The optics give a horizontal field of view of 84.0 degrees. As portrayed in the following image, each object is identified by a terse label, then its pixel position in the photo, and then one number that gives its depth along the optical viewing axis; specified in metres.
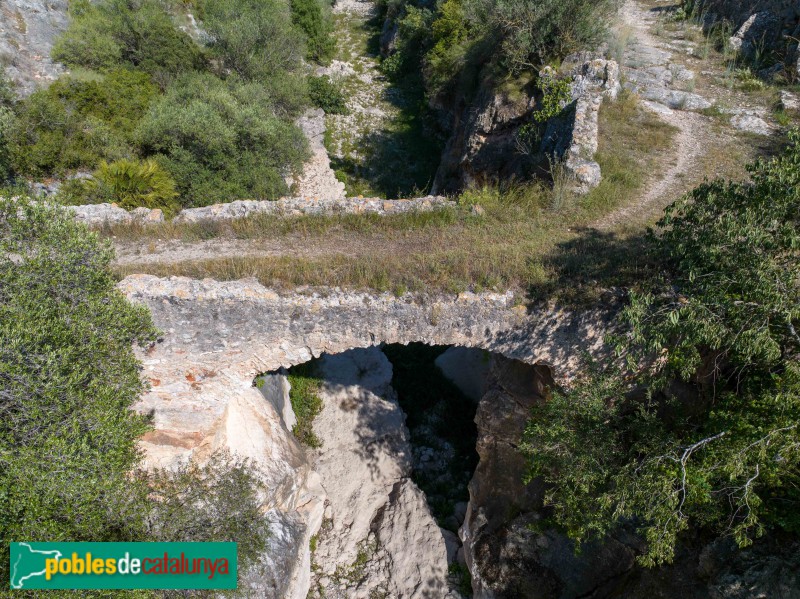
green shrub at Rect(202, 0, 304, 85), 20.78
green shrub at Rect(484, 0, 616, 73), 13.73
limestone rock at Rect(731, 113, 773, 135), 11.91
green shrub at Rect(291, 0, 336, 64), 27.70
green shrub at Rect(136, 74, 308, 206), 14.69
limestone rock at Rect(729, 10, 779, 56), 14.41
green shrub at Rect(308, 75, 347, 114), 24.00
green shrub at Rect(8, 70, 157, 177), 13.86
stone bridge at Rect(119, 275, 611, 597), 7.45
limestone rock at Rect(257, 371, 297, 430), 10.48
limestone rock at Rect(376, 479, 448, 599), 9.51
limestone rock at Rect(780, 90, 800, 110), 12.23
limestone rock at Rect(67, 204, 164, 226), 9.66
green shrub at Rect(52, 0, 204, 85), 17.78
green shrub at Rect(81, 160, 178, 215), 12.46
